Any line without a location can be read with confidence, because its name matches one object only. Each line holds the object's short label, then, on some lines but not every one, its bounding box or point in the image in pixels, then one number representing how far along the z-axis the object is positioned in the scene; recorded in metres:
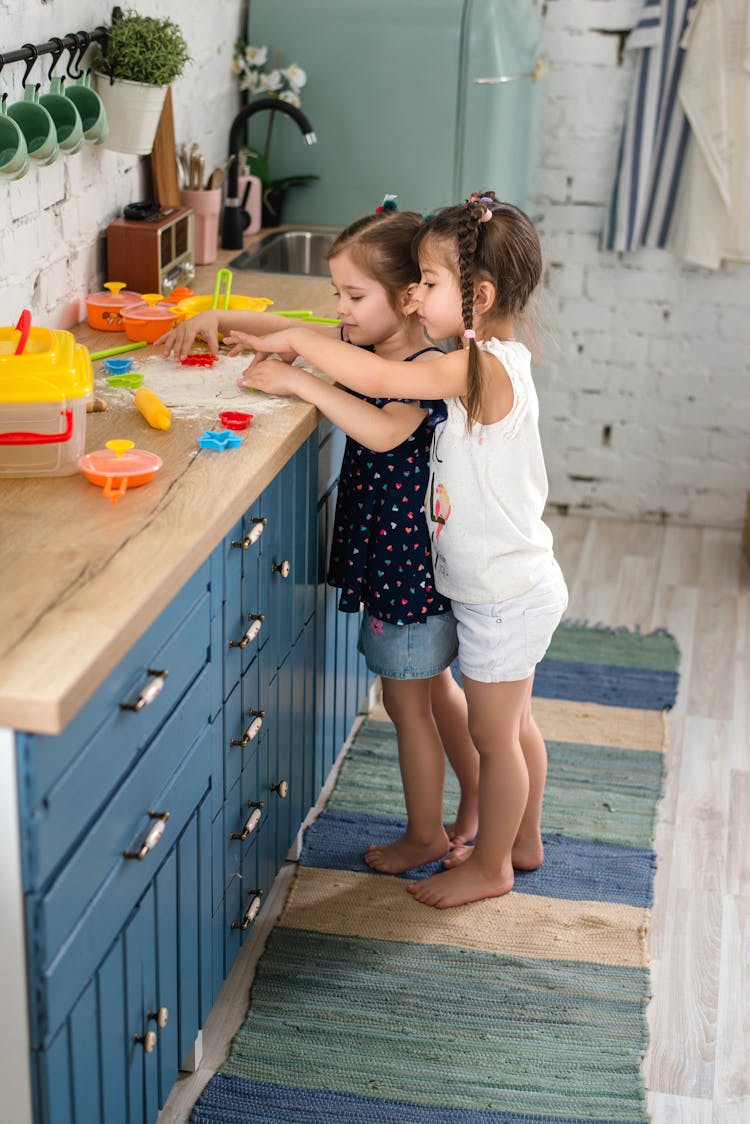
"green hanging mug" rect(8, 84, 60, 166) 2.16
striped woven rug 2.03
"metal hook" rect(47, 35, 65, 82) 2.26
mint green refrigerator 3.38
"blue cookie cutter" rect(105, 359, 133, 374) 2.20
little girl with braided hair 2.04
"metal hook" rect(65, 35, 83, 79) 2.34
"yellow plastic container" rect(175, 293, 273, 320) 2.56
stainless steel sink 3.41
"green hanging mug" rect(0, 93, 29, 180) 2.02
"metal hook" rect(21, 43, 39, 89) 2.13
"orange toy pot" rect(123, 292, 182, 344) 2.37
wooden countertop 1.28
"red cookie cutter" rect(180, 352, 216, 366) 2.27
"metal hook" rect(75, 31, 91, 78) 2.36
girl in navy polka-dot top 2.12
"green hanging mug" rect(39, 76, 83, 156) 2.27
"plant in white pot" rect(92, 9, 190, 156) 2.50
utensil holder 3.03
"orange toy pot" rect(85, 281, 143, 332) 2.46
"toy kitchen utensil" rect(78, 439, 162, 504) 1.71
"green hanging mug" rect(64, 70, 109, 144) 2.39
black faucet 3.23
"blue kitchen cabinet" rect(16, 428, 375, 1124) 1.36
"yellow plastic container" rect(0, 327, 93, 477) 1.75
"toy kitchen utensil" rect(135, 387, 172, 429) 1.96
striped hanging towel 3.86
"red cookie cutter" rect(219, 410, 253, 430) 1.98
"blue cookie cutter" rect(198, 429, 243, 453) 1.89
